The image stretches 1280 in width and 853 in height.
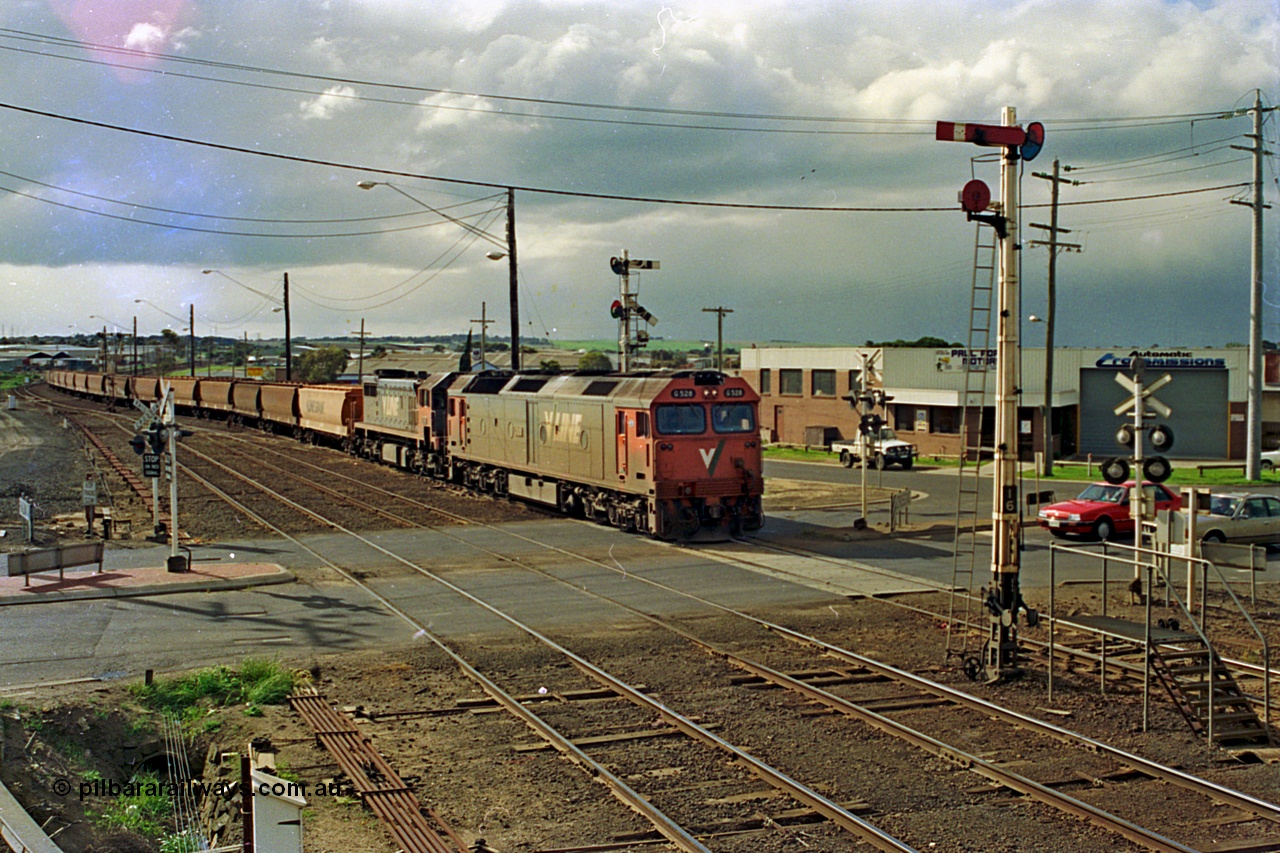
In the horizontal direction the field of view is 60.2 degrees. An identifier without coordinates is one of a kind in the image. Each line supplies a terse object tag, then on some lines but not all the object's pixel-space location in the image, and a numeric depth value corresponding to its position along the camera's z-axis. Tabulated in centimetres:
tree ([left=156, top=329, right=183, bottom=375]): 15614
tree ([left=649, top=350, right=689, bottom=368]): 13375
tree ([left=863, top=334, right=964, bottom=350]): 9675
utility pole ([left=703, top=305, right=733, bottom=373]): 6838
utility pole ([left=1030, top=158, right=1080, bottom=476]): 4009
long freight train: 2358
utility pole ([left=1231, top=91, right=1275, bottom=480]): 3978
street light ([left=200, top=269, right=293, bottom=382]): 7406
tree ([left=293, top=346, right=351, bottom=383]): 13475
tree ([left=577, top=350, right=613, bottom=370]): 11254
